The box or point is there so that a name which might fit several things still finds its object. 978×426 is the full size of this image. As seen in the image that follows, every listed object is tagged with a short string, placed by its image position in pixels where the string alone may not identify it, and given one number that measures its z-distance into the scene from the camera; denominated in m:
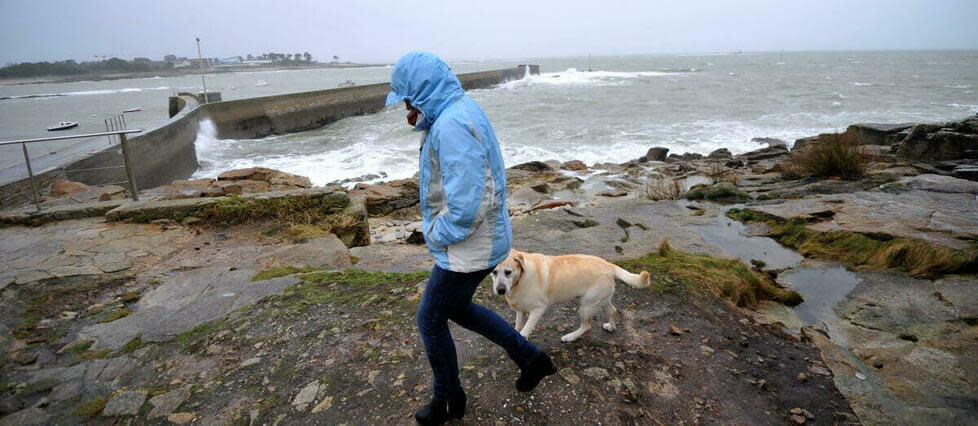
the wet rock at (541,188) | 11.60
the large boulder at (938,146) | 10.01
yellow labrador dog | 3.14
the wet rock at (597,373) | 3.08
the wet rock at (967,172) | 8.39
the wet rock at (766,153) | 15.12
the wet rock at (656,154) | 16.33
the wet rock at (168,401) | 2.89
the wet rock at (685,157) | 16.41
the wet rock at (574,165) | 15.18
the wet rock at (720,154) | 16.25
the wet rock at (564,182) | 12.45
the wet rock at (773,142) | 16.71
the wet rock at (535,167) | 14.78
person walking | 2.16
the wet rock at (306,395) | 2.92
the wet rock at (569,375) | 3.03
